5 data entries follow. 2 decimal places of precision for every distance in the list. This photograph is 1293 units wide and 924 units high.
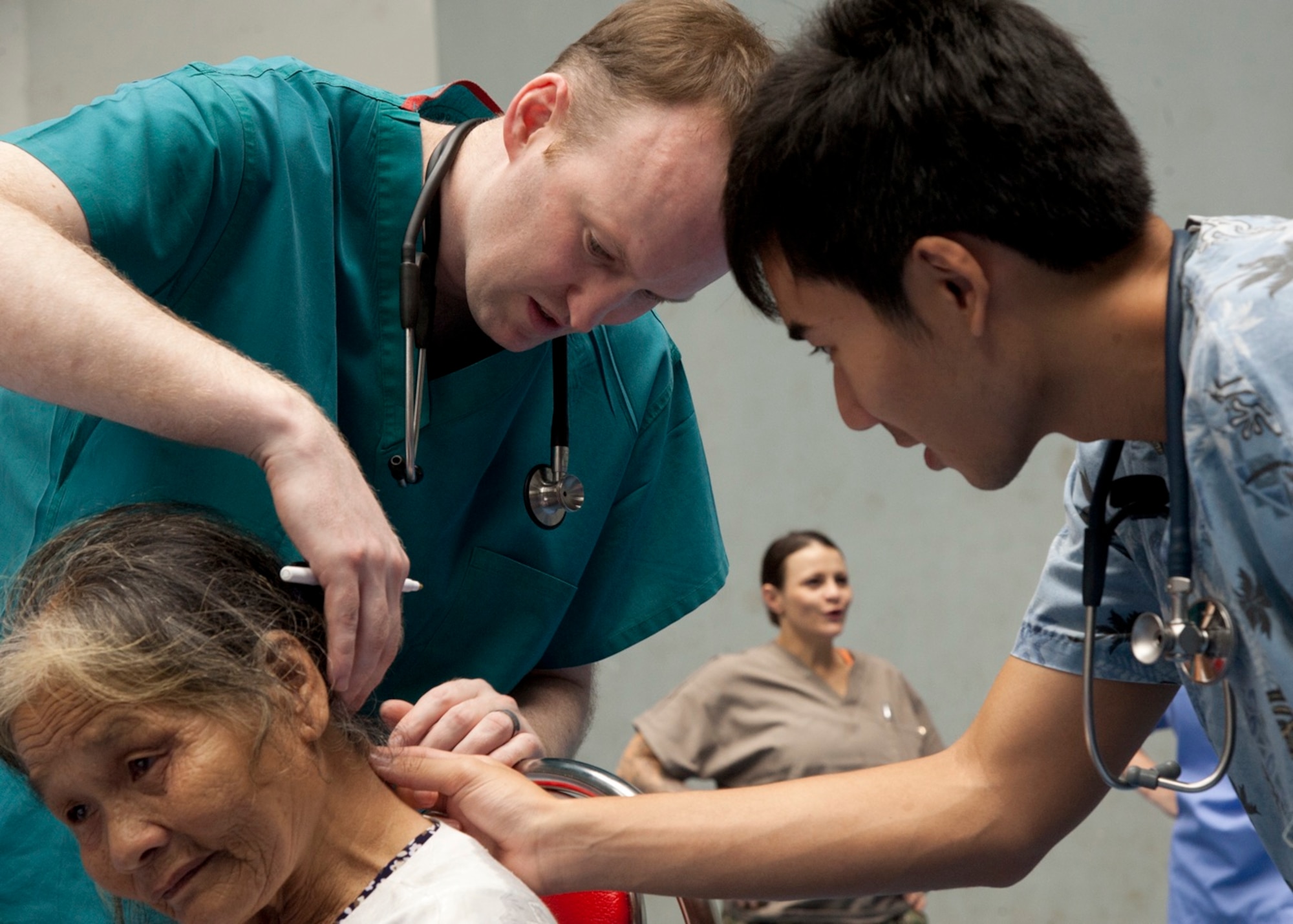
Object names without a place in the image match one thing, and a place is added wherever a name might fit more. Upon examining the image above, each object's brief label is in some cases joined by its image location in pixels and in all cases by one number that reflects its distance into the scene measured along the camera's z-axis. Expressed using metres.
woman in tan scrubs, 3.51
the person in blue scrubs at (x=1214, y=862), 2.48
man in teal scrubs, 1.03
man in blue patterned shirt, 0.89
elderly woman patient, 1.09
